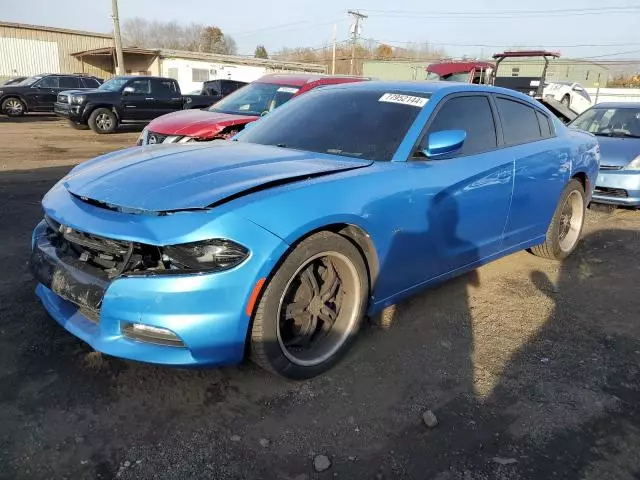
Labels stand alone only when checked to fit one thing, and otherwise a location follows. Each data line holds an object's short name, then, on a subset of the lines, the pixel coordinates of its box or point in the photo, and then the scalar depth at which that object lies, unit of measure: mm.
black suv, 19094
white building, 31844
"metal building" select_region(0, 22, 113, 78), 32406
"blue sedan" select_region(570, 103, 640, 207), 6805
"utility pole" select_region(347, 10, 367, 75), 53969
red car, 6941
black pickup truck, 14750
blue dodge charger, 2334
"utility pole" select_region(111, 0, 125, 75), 25766
